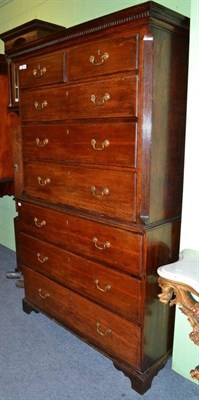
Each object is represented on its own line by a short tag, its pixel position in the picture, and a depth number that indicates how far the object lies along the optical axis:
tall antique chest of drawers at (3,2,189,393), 1.43
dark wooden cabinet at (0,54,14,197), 2.86
